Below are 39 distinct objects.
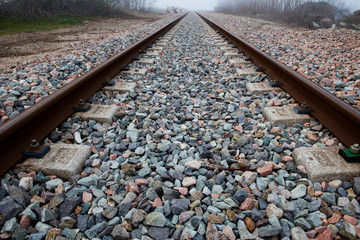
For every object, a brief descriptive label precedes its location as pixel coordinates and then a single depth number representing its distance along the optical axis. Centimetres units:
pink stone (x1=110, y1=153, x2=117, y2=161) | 182
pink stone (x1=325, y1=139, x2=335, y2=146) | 189
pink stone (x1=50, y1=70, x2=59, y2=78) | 341
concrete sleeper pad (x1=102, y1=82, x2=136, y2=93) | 305
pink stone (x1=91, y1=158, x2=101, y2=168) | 173
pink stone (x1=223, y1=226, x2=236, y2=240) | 123
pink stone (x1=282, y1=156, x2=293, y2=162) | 177
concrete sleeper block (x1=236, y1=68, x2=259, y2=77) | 369
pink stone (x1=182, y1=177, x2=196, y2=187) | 157
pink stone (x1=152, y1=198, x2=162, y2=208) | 142
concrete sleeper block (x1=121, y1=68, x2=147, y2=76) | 375
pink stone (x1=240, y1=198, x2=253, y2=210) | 140
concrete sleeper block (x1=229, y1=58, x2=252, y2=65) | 437
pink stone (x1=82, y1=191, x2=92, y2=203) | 144
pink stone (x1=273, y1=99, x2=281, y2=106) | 262
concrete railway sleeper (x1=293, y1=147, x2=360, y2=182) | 153
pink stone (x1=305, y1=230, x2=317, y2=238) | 123
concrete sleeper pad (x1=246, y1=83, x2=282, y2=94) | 296
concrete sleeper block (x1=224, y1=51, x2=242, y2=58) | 504
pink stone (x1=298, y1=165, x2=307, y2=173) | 164
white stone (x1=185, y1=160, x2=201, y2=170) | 171
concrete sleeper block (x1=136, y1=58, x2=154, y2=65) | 445
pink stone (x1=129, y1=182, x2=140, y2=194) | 151
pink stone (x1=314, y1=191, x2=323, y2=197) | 147
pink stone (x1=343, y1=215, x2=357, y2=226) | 128
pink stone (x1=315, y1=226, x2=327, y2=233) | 125
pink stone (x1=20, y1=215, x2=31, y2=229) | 126
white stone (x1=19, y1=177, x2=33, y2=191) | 150
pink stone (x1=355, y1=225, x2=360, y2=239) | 122
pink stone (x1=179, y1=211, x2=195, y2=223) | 133
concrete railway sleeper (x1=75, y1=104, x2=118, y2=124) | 230
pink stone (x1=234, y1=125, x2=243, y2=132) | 220
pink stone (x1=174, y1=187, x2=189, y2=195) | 151
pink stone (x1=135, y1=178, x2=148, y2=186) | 156
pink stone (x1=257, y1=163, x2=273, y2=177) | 164
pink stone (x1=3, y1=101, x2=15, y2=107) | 242
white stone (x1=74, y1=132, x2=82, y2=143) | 203
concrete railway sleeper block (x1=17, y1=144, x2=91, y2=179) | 161
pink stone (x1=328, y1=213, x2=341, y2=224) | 129
